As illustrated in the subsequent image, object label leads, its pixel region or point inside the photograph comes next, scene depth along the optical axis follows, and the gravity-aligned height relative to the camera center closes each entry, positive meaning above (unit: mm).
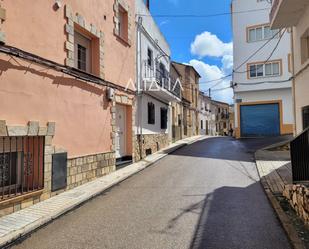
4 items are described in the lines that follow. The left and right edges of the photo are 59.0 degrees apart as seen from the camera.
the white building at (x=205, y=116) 37938 +2877
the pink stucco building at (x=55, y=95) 5586 +1018
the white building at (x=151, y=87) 12969 +2440
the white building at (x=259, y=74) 21672 +4846
